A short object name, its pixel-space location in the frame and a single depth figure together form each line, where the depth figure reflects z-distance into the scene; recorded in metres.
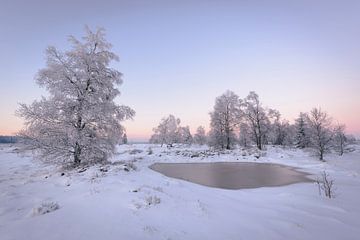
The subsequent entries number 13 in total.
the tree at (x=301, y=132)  46.53
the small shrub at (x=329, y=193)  8.19
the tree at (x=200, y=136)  78.47
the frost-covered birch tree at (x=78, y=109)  12.09
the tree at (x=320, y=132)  26.84
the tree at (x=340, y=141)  32.28
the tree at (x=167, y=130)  67.94
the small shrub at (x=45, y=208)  5.28
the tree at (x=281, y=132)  57.54
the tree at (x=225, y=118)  39.19
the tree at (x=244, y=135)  40.23
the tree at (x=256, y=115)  39.12
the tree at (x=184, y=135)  73.25
